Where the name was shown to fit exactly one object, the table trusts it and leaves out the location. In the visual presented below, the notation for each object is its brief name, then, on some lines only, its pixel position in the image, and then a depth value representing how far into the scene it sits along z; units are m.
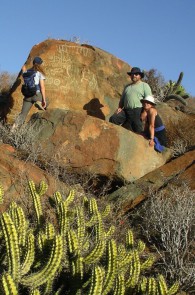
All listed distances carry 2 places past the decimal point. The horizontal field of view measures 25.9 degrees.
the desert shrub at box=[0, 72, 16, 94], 16.42
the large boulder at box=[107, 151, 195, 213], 6.58
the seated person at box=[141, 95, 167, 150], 8.07
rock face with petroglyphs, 11.37
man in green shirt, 8.66
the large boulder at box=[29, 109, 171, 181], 7.44
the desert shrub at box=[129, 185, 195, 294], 4.79
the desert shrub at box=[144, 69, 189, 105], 15.06
